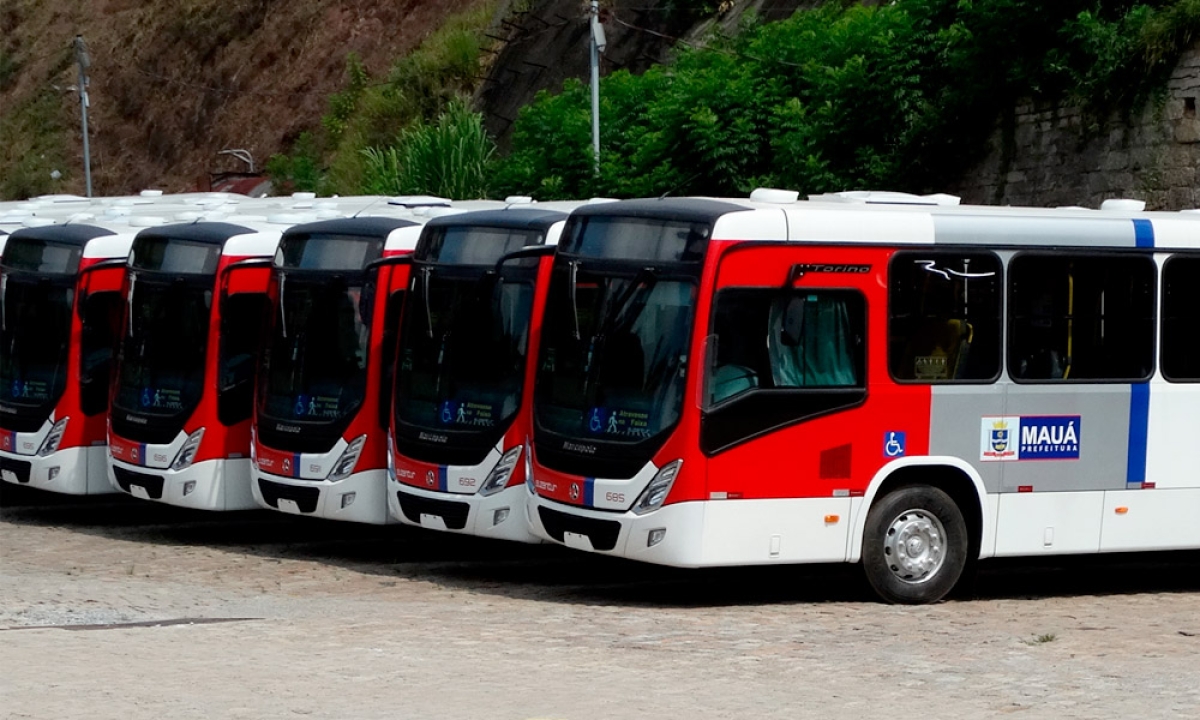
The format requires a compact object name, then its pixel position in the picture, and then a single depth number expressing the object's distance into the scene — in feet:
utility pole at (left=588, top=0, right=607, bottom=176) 127.75
